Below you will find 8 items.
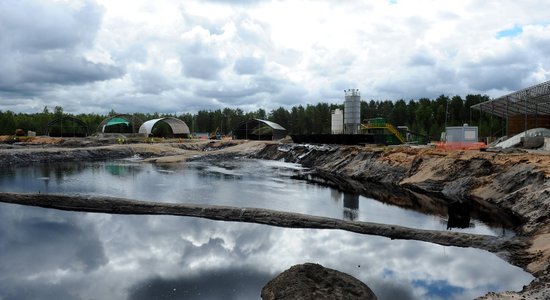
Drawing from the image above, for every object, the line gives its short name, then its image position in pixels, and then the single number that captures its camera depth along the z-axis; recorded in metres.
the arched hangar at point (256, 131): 102.60
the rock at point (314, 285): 12.26
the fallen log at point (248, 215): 18.97
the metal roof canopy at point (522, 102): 46.62
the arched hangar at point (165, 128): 108.94
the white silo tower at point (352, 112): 69.94
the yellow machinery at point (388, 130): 71.64
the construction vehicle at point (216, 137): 114.24
